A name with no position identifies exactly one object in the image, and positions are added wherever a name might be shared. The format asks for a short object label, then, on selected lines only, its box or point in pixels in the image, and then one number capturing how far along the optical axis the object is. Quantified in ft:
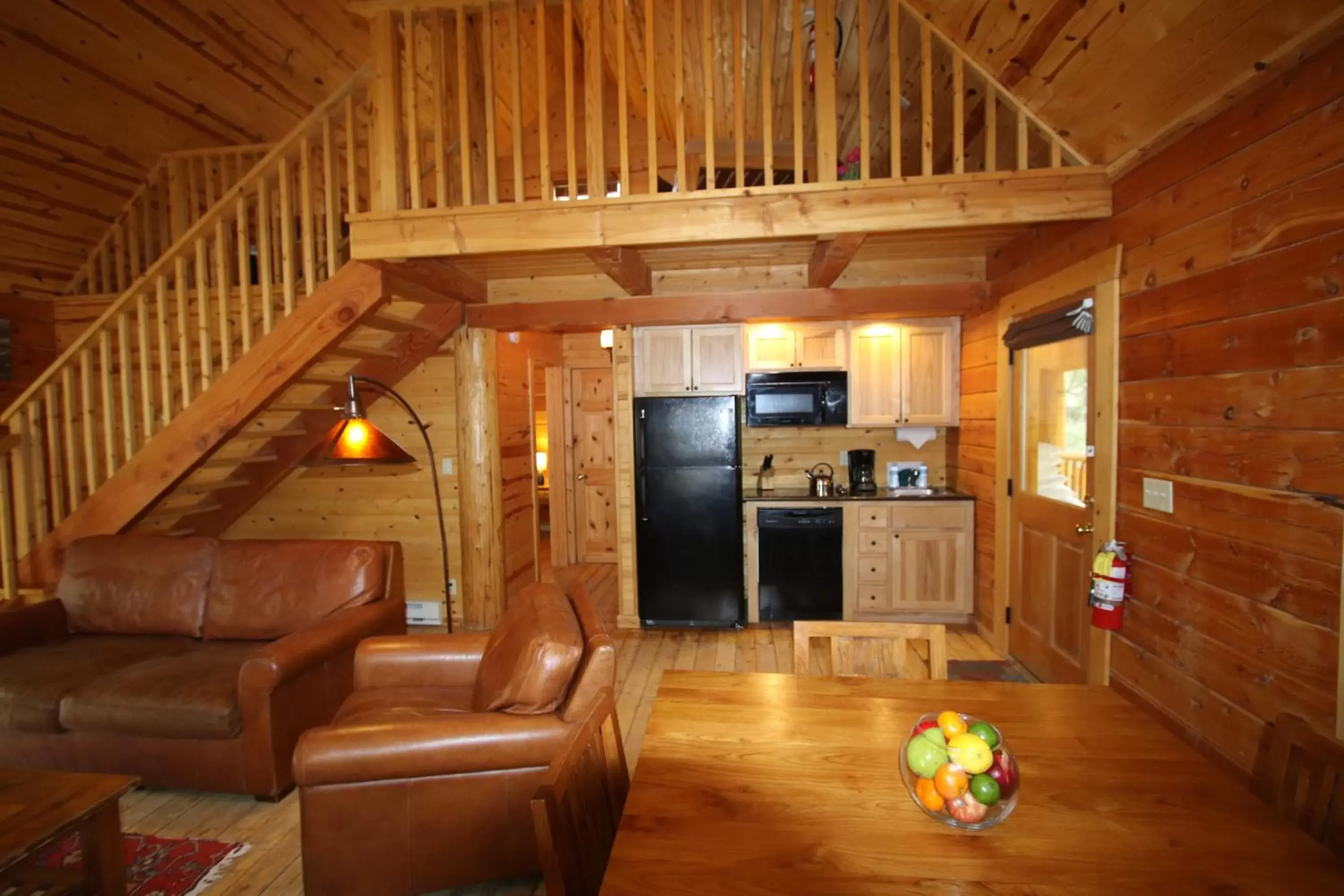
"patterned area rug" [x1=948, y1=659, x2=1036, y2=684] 10.73
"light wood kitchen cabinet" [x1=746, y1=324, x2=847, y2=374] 13.50
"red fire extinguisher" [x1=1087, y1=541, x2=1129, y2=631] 7.77
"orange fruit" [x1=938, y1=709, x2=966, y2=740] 3.74
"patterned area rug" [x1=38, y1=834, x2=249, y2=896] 6.21
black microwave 13.55
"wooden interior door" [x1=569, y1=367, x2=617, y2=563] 20.44
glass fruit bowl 3.47
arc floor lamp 8.28
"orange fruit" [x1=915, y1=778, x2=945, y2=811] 3.53
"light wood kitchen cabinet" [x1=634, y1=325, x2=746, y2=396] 13.10
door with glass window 9.16
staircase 9.84
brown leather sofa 7.35
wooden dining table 3.16
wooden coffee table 5.09
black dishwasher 13.24
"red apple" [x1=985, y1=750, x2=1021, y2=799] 3.53
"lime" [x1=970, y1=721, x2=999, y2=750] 3.72
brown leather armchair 5.48
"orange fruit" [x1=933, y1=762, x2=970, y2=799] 3.47
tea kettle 13.80
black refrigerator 12.92
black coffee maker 14.14
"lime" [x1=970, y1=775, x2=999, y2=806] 3.44
